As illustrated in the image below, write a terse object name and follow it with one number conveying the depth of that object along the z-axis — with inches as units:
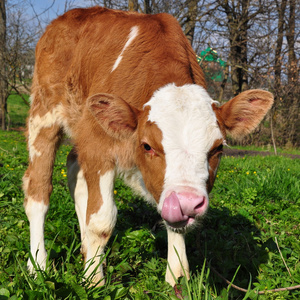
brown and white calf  90.4
